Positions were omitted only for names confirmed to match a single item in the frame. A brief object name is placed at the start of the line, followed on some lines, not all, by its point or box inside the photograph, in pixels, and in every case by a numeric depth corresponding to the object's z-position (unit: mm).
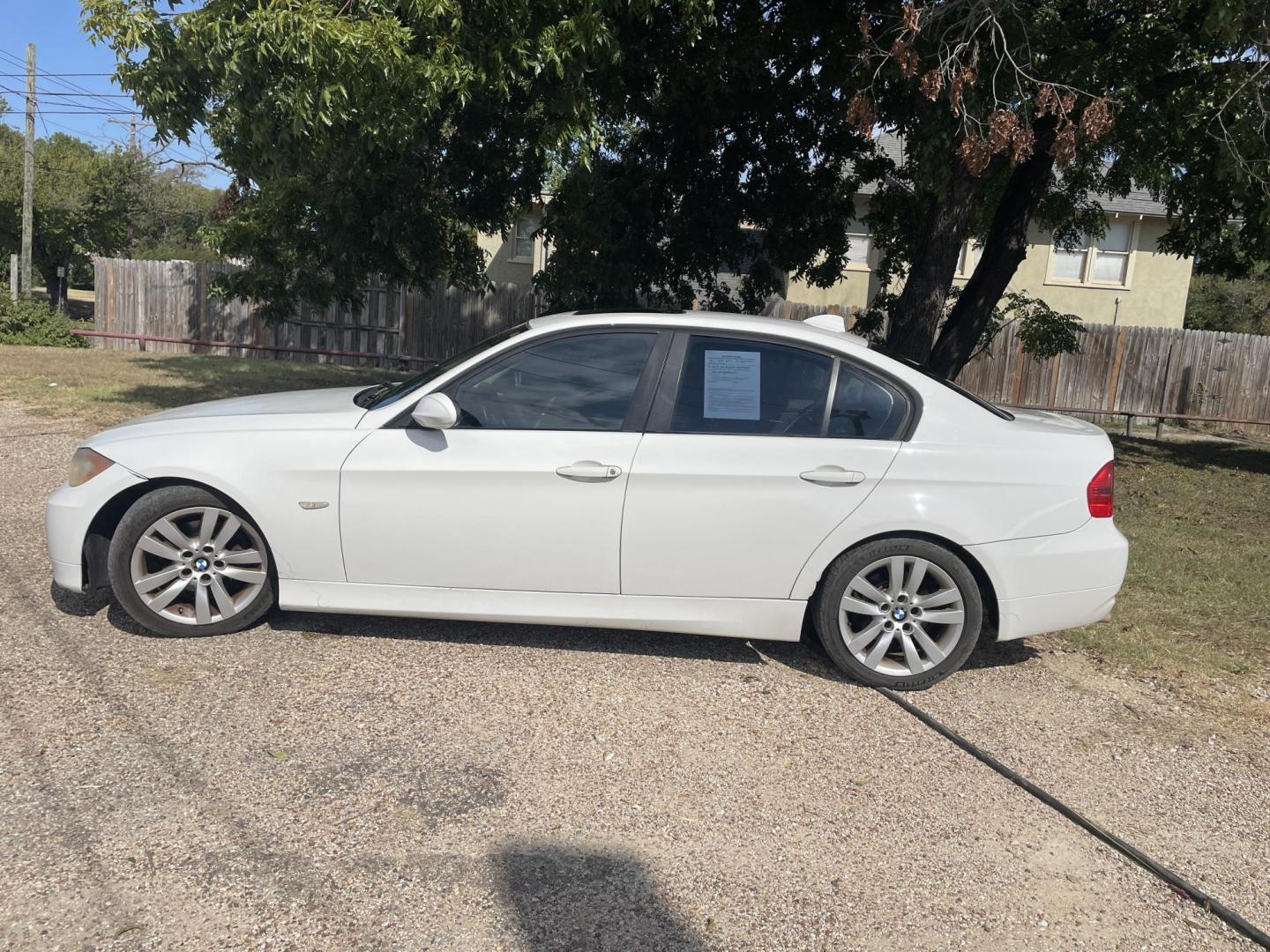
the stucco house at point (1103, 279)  25141
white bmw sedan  4793
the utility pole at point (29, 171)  26219
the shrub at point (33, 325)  21281
